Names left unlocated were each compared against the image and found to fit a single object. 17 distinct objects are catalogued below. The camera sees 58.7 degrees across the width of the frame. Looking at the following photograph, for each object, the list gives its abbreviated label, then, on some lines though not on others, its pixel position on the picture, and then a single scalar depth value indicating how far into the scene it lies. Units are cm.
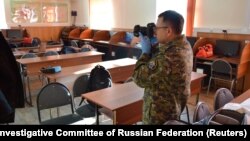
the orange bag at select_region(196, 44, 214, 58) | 433
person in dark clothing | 110
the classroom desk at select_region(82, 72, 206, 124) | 203
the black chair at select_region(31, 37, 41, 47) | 645
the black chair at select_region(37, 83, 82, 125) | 226
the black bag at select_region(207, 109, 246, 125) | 153
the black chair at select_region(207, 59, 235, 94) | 386
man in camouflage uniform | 142
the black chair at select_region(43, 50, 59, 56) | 475
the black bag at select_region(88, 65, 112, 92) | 282
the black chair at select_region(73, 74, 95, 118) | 270
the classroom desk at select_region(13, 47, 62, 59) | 489
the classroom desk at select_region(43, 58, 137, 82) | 326
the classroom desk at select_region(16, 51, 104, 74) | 401
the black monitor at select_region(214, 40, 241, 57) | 422
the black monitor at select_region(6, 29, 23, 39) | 698
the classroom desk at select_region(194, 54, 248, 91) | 390
